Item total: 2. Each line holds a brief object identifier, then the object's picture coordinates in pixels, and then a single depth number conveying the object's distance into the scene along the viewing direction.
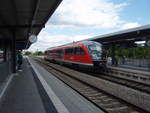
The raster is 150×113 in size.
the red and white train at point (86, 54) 11.52
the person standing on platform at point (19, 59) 12.65
